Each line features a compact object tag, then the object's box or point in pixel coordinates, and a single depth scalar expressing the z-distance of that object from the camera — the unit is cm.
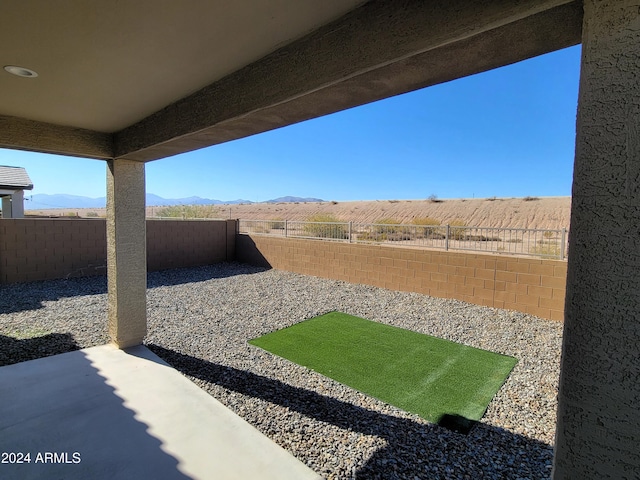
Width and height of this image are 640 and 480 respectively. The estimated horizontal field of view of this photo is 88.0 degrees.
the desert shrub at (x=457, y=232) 735
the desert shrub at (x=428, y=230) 764
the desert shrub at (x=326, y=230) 942
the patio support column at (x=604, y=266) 95
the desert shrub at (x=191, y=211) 2038
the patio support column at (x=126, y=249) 405
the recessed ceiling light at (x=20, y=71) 216
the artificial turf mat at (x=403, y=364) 329
